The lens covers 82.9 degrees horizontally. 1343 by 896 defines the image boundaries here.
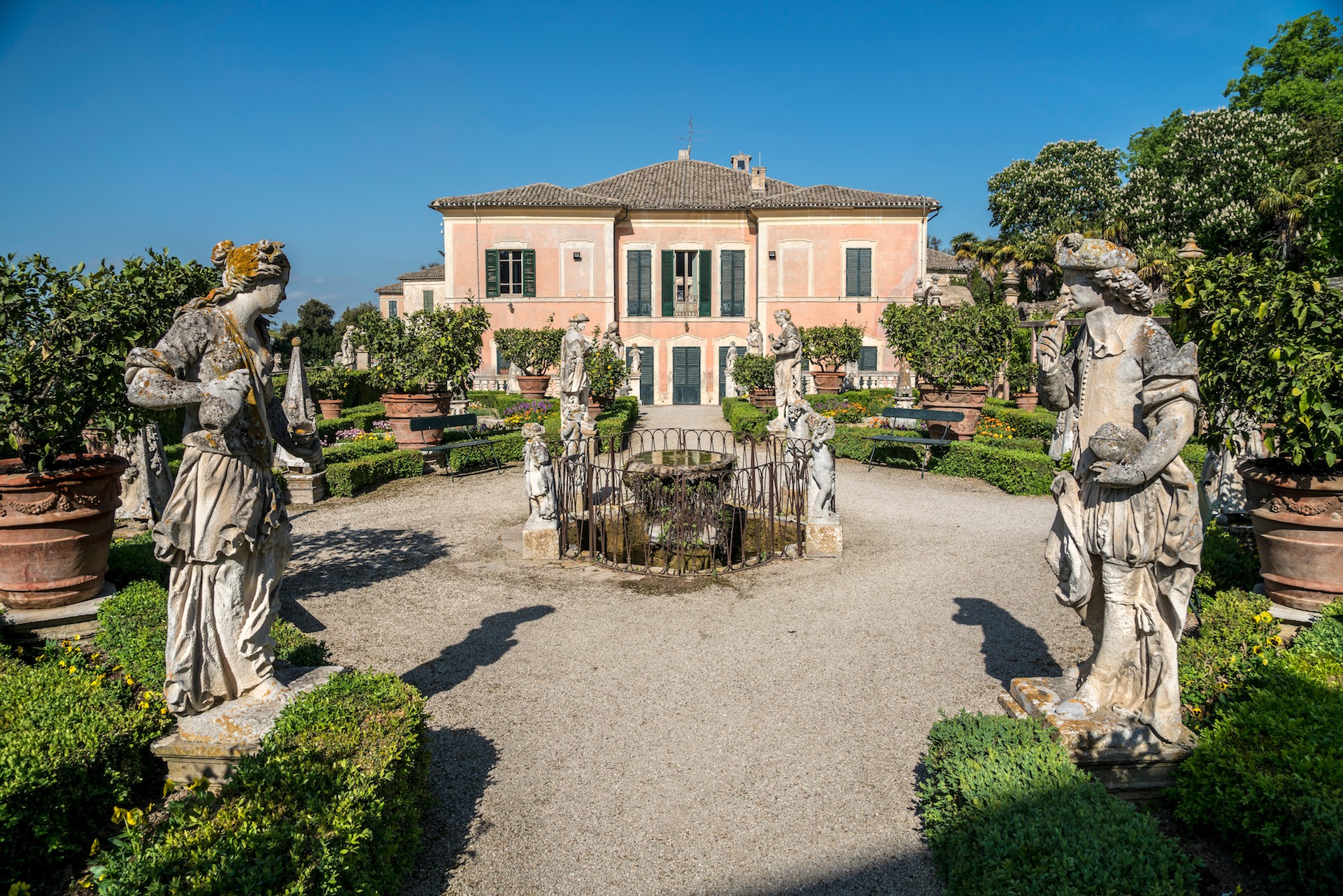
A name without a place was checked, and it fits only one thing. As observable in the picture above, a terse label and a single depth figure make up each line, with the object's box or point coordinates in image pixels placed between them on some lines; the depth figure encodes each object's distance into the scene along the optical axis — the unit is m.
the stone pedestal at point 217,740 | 3.16
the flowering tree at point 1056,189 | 32.19
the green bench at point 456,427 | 12.00
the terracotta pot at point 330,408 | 16.89
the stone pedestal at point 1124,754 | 3.13
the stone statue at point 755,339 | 18.86
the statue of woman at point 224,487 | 3.02
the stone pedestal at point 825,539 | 7.54
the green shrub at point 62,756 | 2.72
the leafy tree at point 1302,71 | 25.45
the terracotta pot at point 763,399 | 18.45
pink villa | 26.53
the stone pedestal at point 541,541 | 7.45
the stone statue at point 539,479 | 7.43
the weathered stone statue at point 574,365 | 11.97
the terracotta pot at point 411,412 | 12.50
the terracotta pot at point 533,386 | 19.61
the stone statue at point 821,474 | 7.52
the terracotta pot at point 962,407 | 13.29
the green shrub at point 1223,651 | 3.63
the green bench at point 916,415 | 12.52
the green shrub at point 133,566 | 5.51
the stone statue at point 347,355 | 25.30
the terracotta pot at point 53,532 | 4.54
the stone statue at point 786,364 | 14.26
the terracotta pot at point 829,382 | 19.73
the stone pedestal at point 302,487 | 9.93
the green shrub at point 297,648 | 4.14
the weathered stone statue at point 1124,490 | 2.96
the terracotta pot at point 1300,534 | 4.32
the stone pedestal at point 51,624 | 4.60
